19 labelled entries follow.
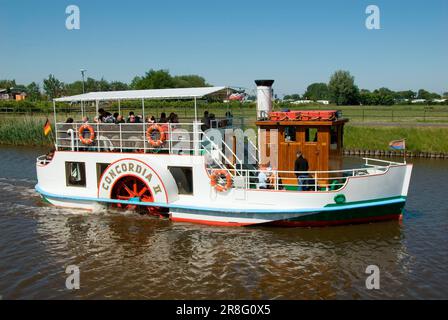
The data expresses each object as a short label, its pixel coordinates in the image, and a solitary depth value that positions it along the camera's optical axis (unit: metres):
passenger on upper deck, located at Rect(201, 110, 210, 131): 16.03
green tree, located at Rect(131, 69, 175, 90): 76.09
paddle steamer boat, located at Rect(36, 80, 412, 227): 13.85
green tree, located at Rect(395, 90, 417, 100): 142.40
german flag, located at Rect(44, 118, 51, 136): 17.13
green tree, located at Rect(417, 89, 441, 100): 128.88
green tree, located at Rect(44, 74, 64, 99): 89.56
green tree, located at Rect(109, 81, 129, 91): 82.38
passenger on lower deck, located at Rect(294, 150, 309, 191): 14.24
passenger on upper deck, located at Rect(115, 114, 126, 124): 17.11
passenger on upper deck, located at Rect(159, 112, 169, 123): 16.33
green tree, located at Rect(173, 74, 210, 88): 75.88
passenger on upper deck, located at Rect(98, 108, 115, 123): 17.00
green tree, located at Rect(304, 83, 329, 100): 138.74
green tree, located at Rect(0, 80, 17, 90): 131.88
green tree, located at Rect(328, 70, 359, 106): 82.38
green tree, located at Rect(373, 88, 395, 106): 84.56
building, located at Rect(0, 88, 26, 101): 107.01
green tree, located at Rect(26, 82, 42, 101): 92.91
